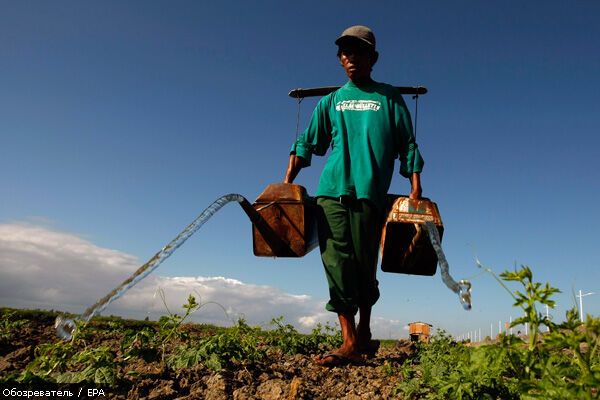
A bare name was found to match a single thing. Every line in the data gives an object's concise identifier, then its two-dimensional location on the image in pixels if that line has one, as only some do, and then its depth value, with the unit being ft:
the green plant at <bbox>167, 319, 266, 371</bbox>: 10.29
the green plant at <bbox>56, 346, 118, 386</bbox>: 8.70
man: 13.24
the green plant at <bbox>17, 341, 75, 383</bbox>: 8.80
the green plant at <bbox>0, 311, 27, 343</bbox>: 14.25
